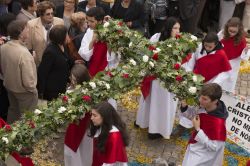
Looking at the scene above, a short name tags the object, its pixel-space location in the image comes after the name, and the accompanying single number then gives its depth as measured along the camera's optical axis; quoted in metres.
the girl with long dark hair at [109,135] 10.78
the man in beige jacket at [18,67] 13.58
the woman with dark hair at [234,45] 16.77
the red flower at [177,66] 13.09
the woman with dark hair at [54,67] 14.55
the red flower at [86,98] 11.73
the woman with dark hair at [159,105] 15.30
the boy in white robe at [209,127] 11.73
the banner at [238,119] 13.41
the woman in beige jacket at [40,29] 16.09
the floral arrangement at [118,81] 10.88
